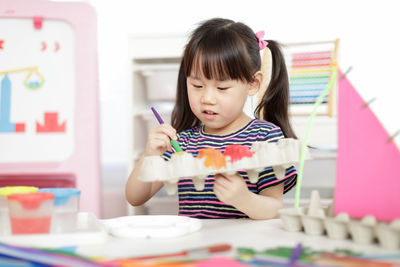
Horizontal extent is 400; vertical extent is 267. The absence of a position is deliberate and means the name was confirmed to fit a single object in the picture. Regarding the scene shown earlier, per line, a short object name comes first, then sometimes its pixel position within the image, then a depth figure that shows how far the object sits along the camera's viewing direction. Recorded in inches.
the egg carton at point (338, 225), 21.7
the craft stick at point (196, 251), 20.4
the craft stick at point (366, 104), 23.7
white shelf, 75.5
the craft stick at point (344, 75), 24.5
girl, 38.2
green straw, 26.3
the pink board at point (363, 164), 23.3
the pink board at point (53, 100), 53.4
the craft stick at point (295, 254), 19.4
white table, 22.0
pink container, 24.5
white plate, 25.2
